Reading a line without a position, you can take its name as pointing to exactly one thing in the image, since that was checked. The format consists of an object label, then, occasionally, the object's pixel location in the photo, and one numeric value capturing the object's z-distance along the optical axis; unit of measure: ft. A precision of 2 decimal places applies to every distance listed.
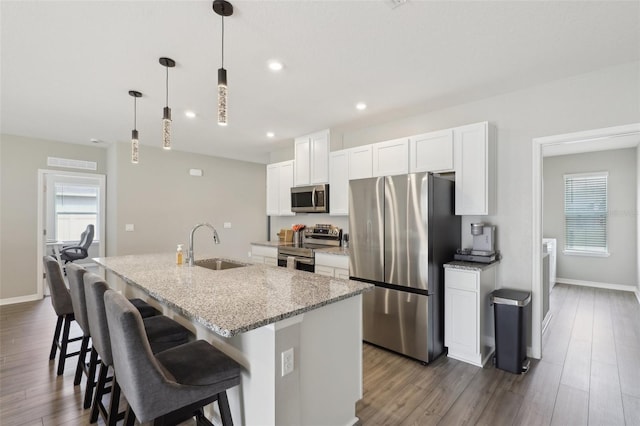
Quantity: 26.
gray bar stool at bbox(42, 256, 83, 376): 8.35
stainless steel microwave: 14.58
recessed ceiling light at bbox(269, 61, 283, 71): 8.23
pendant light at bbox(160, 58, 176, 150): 7.84
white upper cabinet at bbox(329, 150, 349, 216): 13.71
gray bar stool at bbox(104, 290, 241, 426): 4.10
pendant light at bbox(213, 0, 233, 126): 5.90
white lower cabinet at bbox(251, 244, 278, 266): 15.31
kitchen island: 4.72
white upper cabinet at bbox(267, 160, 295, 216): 16.79
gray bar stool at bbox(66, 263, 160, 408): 6.82
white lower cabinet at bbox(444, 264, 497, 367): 9.22
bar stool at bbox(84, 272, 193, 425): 5.53
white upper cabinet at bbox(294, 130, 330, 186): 14.56
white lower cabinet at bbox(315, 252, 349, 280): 12.00
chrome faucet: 9.36
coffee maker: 9.91
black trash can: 8.75
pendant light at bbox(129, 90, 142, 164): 9.28
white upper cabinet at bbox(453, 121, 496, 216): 9.85
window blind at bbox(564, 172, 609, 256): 18.16
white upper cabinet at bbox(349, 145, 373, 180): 12.76
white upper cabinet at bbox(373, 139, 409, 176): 11.62
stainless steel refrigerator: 9.45
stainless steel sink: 10.44
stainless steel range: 13.42
